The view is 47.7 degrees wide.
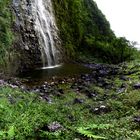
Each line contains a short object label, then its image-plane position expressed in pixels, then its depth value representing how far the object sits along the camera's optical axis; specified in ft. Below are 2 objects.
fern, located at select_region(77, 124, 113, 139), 7.74
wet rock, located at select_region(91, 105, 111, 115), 10.57
